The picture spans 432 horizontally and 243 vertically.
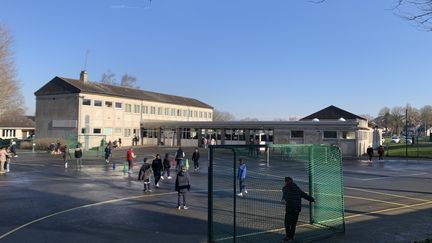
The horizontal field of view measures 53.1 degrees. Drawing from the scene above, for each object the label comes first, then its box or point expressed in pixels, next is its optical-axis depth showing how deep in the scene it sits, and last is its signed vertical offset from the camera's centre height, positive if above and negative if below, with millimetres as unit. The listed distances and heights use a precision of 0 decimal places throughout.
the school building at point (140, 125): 47500 +2009
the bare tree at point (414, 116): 118375 +7309
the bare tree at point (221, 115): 143112 +8943
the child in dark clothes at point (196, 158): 27578 -1093
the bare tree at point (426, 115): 118188 +7679
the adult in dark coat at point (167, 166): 23594 -1386
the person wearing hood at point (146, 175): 18594 -1490
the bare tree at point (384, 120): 118375 +6478
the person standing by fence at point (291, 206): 9625 -1435
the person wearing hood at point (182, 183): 14195 -1395
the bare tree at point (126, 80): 102944 +14503
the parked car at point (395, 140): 85675 +559
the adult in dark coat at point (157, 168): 19891 -1272
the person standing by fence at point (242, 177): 11693 -987
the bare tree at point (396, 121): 114500 +5842
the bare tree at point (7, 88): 58219 +6976
